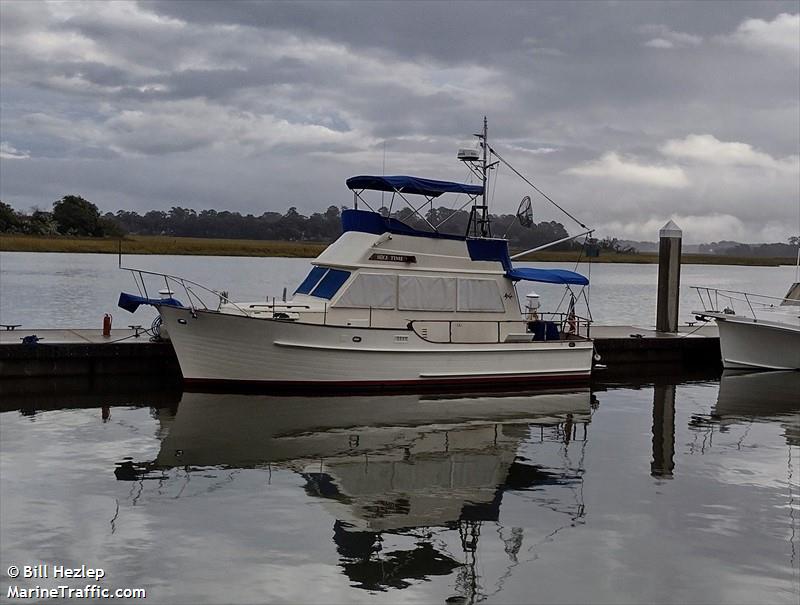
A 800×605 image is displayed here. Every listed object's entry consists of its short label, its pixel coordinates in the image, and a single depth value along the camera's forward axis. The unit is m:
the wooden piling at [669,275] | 26.03
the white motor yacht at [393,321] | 17.38
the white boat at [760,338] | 23.33
